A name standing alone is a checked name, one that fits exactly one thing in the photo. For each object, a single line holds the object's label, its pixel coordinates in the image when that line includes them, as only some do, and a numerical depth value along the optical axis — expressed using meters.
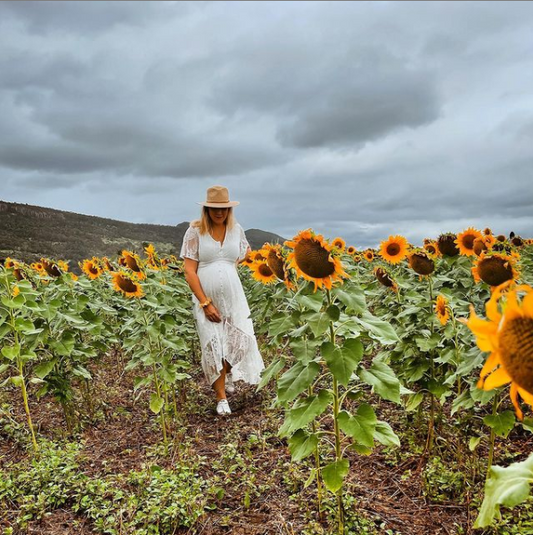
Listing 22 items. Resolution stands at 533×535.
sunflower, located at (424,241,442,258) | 5.07
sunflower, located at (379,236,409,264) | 5.08
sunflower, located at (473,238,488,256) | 3.85
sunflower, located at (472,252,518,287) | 2.85
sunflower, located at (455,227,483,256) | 3.99
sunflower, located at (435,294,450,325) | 3.01
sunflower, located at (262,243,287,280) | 2.86
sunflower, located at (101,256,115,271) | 6.90
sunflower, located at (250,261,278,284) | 4.04
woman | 4.65
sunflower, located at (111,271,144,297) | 3.88
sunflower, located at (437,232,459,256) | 3.91
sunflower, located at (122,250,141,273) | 4.23
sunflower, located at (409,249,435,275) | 3.38
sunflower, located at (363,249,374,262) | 8.38
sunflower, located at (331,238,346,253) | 6.46
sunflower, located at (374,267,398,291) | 3.85
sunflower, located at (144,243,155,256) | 5.84
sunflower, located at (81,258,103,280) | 6.23
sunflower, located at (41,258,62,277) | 4.80
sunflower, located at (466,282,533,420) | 0.82
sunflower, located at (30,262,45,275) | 5.91
